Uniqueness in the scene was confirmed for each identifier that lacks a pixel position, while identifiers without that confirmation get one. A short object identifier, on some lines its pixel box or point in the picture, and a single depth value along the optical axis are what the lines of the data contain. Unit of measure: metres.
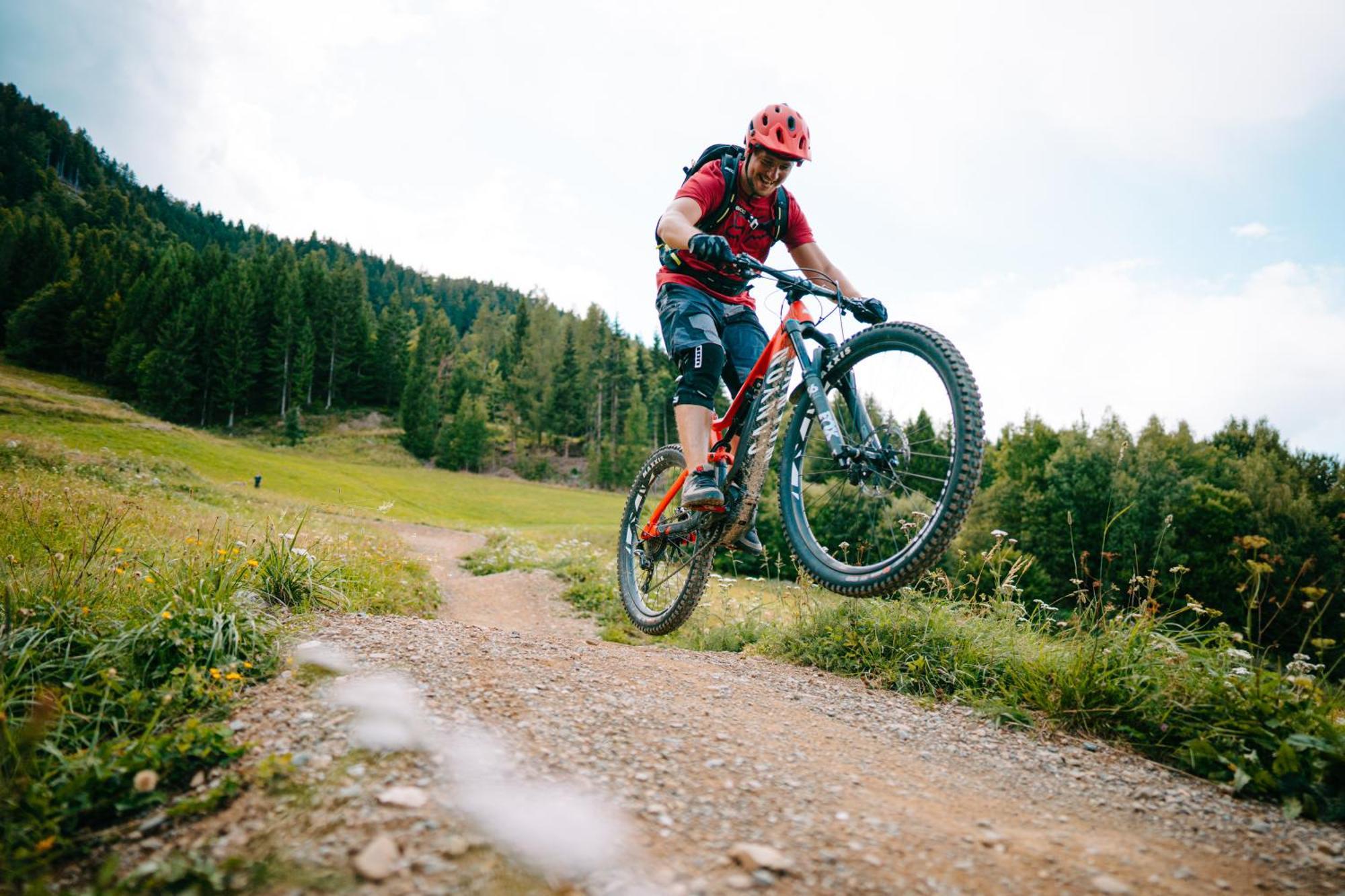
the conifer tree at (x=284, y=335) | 67.00
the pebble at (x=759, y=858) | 1.81
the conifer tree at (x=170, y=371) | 57.06
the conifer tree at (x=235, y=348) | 61.75
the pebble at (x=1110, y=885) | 1.81
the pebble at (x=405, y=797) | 1.96
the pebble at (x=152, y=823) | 1.97
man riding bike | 4.54
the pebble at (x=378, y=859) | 1.65
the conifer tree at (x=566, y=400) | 70.44
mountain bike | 3.46
